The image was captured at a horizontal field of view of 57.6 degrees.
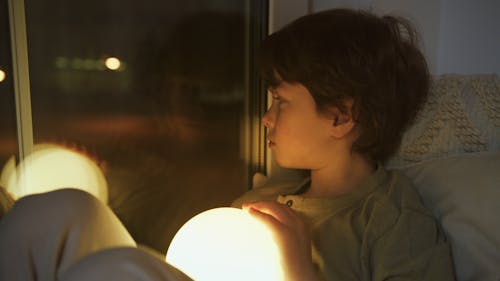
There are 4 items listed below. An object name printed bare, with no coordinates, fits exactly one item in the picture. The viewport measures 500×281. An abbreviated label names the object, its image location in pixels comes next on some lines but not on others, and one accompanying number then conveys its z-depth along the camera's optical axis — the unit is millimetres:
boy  790
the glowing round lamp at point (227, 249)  636
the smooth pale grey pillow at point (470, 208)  806
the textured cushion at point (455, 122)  946
